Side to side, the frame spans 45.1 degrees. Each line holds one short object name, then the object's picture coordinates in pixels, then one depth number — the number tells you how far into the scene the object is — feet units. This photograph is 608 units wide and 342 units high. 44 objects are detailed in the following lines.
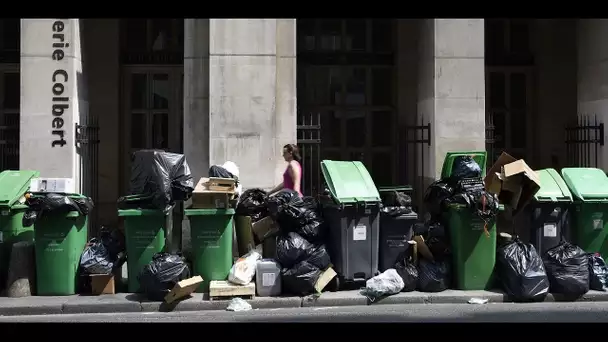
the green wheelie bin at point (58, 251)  27.91
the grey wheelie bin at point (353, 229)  28.27
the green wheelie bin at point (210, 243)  28.30
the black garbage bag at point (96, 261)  28.37
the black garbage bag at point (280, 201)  29.19
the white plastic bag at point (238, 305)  26.91
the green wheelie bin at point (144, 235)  28.04
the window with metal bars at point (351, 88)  45.85
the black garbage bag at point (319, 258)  28.07
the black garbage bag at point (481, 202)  28.12
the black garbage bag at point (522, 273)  27.66
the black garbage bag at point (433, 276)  28.48
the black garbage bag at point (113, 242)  28.81
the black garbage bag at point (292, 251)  27.89
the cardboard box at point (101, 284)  28.45
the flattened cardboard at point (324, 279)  27.84
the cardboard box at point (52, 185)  27.81
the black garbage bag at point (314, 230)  28.76
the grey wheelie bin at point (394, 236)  28.99
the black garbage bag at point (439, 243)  29.40
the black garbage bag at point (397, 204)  28.99
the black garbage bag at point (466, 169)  29.22
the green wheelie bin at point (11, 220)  29.18
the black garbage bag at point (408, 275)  28.48
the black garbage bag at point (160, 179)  28.19
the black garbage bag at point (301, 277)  27.58
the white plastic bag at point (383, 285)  27.78
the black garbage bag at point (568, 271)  27.99
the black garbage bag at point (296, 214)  28.86
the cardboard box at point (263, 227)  30.55
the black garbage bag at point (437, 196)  29.43
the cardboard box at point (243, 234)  31.53
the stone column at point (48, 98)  36.42
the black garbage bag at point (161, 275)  26.86
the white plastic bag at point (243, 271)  27.81
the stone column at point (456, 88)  38.37
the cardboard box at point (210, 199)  28.55
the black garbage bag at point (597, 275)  28.89
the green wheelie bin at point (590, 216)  30.25
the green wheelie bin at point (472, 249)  28.55
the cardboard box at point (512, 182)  28.76
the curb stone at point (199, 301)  26.89
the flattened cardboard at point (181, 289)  26.86
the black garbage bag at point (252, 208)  31.58
